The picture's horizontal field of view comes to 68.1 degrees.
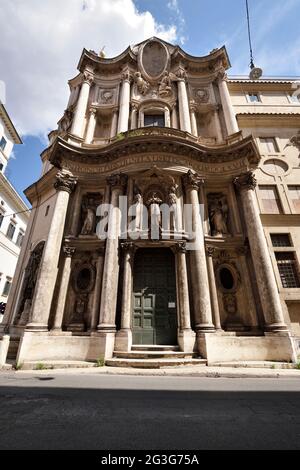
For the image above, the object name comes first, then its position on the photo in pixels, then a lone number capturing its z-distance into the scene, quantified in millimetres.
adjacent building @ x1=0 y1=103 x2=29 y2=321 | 22750
